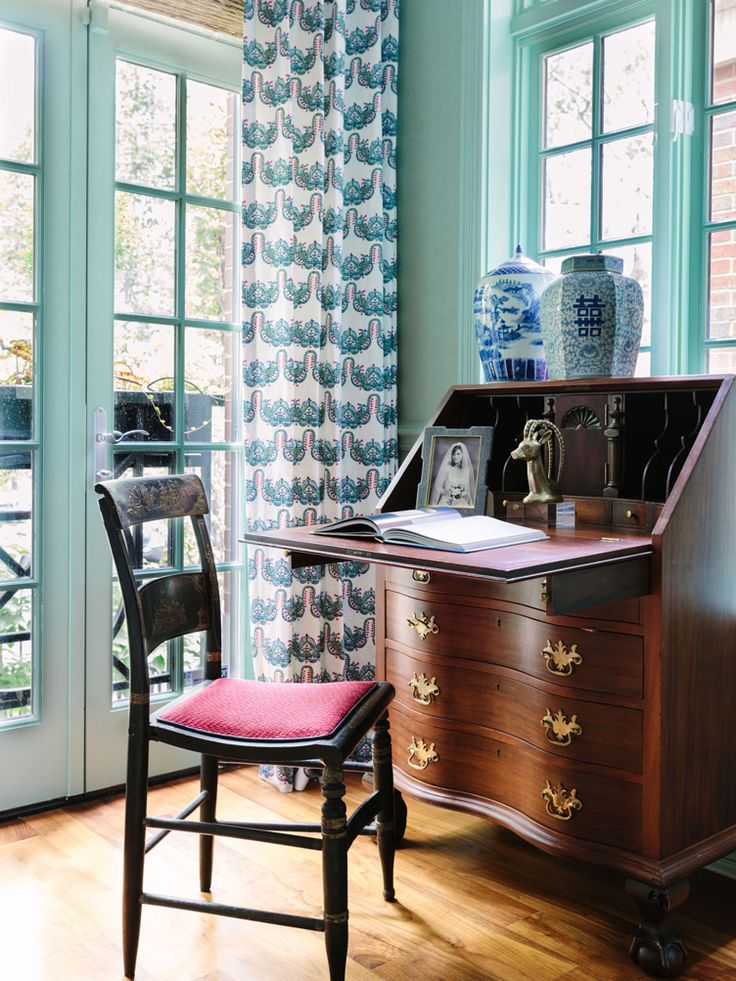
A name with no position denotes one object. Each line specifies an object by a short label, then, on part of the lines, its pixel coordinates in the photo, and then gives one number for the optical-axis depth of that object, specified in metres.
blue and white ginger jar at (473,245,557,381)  2.32
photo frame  2.17
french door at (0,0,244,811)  2.56
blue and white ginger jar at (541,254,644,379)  2.10
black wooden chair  1.66
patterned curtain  2.74
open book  1.76
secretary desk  1.78
